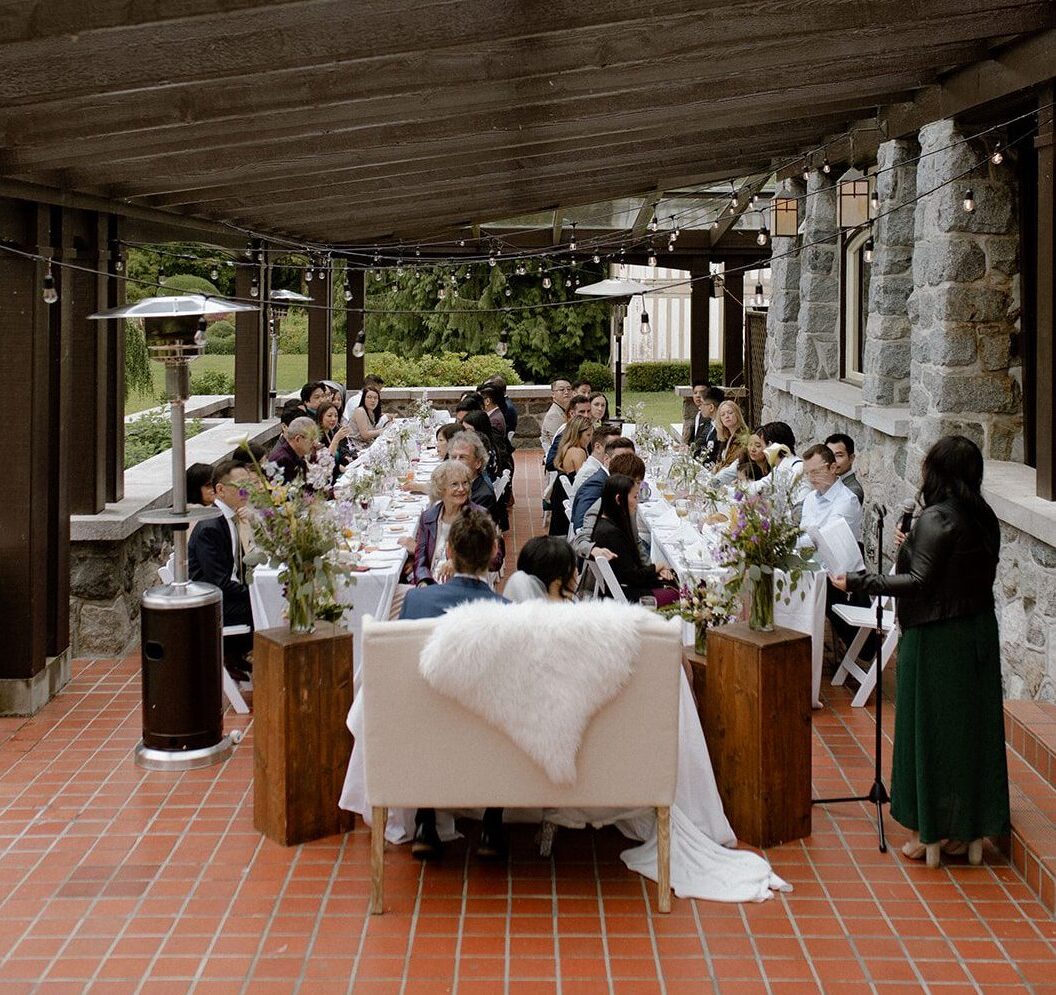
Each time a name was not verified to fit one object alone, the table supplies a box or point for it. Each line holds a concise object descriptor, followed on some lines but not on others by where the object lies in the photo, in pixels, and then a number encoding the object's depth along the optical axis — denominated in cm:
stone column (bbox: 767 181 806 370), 1390
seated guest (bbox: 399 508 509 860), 509
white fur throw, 452
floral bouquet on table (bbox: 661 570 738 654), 546
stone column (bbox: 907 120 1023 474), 793
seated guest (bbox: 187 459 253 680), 723
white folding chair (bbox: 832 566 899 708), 711
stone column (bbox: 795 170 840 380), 1266
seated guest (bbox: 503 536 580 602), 545
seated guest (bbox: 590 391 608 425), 1229
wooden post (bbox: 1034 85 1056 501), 655
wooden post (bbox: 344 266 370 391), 1895
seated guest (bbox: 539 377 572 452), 1295
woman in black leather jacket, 480
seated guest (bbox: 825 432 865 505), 806
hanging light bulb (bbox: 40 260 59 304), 673
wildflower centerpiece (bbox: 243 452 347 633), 539
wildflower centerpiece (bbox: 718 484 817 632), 527
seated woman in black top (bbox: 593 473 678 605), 726
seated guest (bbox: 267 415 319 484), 886
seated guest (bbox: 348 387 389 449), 1384
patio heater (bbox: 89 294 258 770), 632
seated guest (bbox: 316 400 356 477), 1191
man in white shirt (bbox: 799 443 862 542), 770
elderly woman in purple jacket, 717
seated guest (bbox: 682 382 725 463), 1133
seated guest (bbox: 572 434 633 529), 826
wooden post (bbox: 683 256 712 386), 1944
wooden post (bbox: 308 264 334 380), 1742
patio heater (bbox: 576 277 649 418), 1492
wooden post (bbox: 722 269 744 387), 2017
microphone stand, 519
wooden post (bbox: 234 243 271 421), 1443
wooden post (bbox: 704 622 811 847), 515
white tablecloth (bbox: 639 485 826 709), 708
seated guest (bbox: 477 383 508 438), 1226
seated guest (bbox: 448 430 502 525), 845
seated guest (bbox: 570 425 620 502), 868
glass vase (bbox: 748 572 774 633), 528
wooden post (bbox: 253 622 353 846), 522
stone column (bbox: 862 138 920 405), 970
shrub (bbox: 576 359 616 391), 2797
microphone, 494
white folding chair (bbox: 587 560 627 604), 716
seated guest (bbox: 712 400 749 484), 958
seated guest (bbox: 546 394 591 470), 1130
